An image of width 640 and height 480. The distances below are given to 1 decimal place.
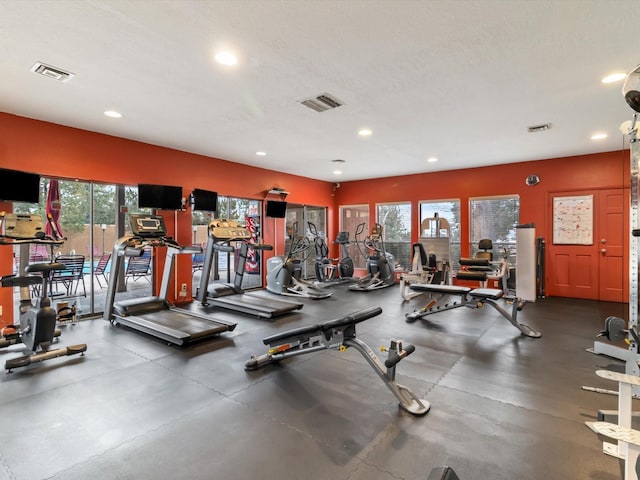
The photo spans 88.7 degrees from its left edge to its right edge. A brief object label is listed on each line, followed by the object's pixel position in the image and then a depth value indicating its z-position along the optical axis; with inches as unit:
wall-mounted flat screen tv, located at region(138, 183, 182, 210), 230.1
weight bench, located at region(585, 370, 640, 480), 50.9
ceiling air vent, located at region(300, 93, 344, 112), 158.2
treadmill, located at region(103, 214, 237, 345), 174.5
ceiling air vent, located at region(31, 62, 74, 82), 126.6
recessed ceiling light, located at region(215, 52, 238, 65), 118.5
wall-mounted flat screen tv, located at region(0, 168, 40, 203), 171.8
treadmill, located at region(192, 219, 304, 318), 223.1
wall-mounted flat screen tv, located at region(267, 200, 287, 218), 328.5
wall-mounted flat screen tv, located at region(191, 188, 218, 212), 259.9
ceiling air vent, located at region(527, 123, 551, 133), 197.1
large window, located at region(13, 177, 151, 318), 209.9
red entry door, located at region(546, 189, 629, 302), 256.8
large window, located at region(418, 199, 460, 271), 318.0
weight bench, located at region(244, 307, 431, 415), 105.3
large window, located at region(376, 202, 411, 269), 370.6
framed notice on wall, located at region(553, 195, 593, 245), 270.7
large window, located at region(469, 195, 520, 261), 308.8
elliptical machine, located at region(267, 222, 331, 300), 293.6
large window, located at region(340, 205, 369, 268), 413.7
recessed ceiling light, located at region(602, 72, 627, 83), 133.3
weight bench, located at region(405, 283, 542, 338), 180.4
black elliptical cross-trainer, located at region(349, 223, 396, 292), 338.3
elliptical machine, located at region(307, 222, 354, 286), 352.5
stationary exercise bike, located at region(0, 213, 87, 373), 140.7
